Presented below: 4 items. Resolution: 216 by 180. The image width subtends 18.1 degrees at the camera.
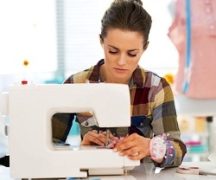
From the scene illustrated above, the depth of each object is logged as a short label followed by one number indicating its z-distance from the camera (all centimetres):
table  206
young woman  217
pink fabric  324
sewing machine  201
